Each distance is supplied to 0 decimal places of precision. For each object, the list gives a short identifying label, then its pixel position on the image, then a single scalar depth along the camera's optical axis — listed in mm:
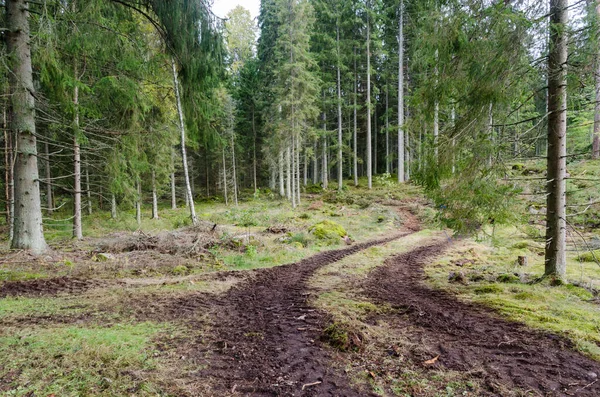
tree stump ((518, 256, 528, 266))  7675
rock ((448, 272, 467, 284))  6572
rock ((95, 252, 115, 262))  7734
